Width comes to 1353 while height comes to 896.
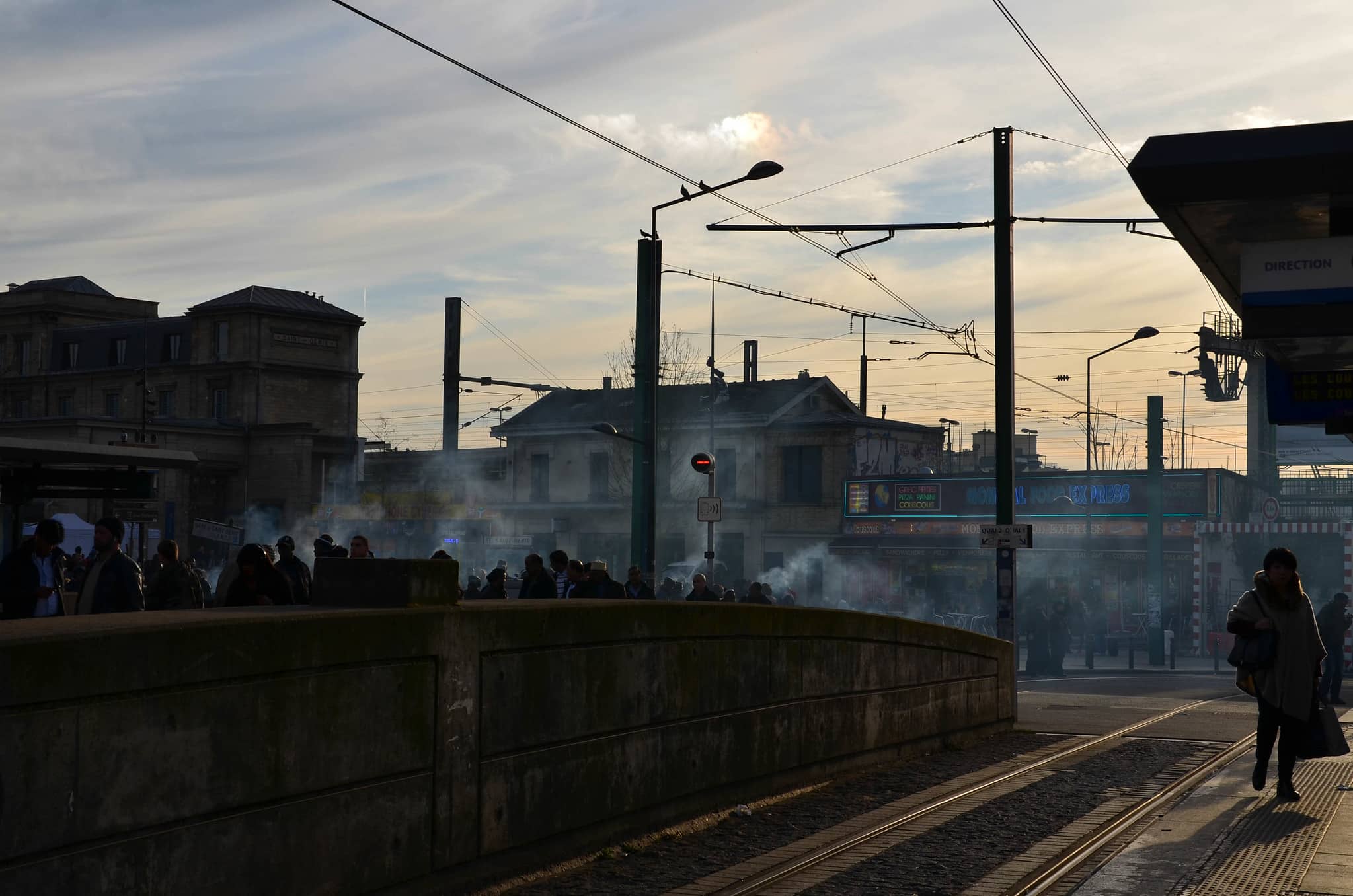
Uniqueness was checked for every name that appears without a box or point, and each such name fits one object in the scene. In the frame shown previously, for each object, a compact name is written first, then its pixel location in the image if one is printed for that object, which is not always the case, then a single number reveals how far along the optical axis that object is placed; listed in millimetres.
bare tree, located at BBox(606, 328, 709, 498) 58344
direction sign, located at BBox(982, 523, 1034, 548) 16875
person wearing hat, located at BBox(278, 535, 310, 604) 12625
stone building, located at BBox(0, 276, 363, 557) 71688
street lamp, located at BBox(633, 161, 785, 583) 19969
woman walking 9906
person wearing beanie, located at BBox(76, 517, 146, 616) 10742
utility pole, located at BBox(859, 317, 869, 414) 75125
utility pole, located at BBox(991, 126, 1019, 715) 16734
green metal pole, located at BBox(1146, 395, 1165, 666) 35281
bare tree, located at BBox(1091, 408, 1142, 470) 84025
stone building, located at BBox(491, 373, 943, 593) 56750
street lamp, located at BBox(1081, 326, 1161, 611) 35281
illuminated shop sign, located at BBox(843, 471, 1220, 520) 44281
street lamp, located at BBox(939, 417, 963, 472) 67250
